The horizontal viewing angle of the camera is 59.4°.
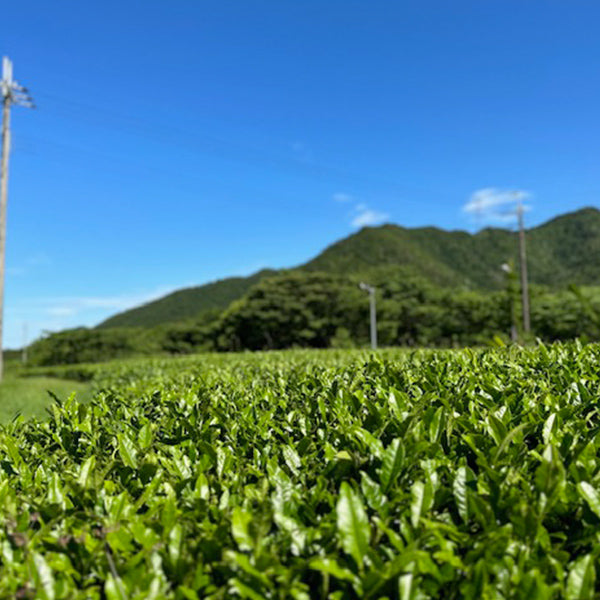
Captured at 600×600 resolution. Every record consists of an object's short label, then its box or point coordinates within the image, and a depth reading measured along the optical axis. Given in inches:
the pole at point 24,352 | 2914.1
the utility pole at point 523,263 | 1051.9
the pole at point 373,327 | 1285.7
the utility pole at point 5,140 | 739.4
